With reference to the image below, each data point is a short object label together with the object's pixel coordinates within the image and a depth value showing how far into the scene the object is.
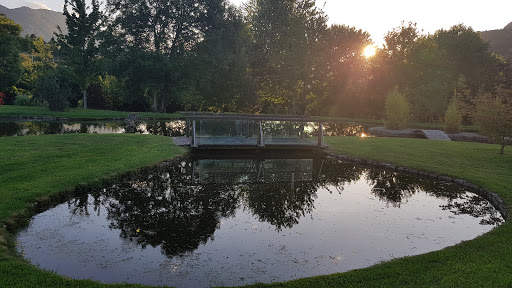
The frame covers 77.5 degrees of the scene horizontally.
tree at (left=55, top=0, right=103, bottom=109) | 46.69
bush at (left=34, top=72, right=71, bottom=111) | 37.69
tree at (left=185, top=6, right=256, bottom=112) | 45.56
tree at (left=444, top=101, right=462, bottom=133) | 32.38
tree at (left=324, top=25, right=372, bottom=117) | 53.03
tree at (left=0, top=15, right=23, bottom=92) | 48.03
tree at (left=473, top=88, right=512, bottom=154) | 17.52
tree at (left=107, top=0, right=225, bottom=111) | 44.59
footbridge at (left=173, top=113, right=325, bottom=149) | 20.05
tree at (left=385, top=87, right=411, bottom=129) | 33.03
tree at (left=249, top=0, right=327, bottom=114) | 49.19
